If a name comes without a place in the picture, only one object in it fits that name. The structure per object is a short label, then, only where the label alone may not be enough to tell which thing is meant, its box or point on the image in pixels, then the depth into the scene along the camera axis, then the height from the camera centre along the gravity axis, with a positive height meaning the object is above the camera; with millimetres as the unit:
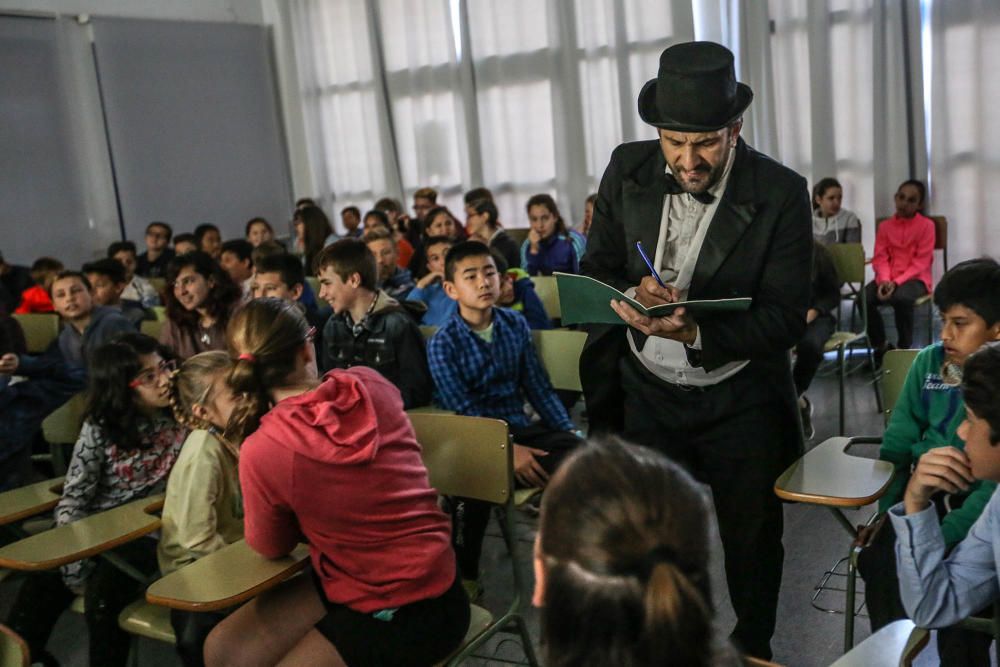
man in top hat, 1875 -265
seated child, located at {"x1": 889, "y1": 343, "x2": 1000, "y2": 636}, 1459 -617
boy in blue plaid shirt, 2893 -592
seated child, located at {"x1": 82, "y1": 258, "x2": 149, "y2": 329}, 4797 -264
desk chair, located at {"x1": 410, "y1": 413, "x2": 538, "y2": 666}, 2160 -652
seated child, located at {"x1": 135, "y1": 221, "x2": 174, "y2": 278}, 7203 -195
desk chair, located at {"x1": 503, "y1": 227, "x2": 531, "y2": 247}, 7508 -366
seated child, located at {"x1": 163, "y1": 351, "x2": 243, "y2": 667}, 2131 -650
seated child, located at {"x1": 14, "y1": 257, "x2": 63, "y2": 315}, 5574 -335
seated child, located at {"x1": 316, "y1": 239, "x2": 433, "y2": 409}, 3252 -440
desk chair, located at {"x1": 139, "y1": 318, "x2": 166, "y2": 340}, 4414 -493
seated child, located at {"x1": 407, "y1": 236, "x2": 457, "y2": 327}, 4297 -453
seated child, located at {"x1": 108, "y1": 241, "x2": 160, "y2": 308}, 5648 -401
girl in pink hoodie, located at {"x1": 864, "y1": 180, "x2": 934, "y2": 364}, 5402 -690
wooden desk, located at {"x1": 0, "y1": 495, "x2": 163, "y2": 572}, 2023 -709
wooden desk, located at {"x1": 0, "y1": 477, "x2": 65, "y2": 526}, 2459 -735
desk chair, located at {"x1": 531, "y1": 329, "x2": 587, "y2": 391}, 3121 -585
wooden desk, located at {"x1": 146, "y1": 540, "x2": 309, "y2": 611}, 1699 -700
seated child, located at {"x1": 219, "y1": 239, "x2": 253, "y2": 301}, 5180 -244
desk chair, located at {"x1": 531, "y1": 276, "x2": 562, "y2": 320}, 4504 -536
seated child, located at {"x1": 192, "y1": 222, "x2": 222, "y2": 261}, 7020 -132
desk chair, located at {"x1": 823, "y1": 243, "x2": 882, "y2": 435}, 4875 -581
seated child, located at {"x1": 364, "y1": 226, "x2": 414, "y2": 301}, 4703 -342
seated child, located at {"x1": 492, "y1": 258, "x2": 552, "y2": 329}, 4012 -497
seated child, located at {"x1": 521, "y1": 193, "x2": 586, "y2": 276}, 5719 -370
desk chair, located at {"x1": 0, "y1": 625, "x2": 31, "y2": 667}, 1400 -637
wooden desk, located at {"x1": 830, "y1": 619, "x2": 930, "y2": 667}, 1294 -734
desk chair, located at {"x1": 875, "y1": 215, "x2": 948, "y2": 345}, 5730 -530
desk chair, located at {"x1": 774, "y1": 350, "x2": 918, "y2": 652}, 1903 -706
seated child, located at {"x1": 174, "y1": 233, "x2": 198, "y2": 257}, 6646 -147
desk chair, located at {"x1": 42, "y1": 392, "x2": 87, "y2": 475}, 3164 -654
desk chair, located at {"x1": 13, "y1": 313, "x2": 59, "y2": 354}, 4719 -495
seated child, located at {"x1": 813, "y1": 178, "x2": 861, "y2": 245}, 5848 -385
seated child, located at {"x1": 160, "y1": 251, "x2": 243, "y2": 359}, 3775 -346
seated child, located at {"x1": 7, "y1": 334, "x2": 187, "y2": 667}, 2344 -700
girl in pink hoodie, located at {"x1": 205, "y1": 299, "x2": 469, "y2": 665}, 1690 -605
